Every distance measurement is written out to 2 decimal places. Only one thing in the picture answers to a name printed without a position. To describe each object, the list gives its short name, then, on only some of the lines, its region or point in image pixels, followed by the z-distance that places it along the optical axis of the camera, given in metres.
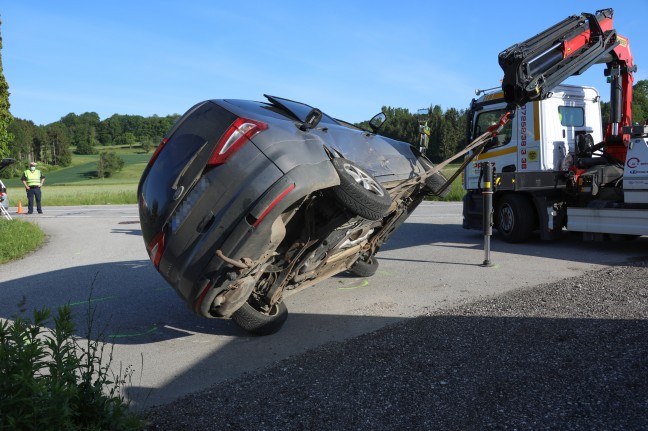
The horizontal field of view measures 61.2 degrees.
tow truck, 8.51
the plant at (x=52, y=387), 2.49
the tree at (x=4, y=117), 13.77
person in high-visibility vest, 20.75
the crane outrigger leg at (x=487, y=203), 8.04
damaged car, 3.82
